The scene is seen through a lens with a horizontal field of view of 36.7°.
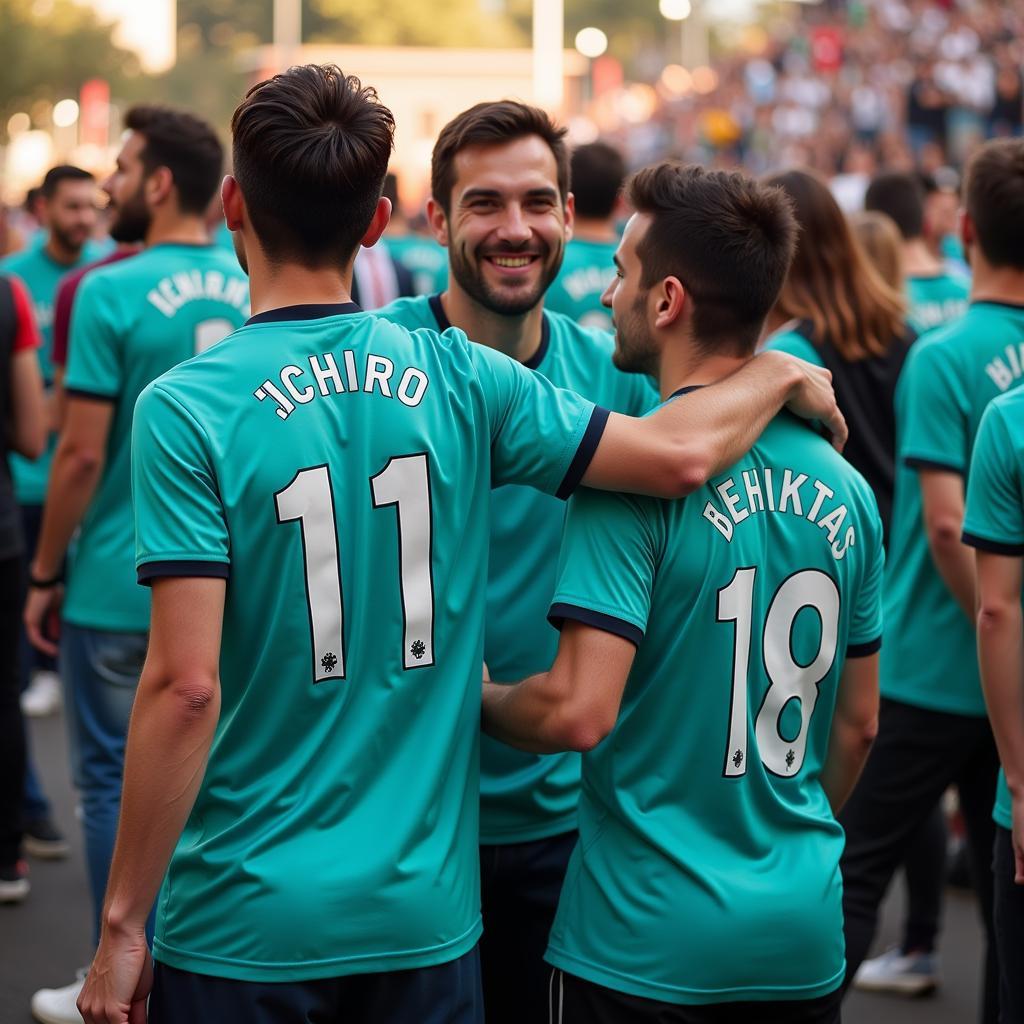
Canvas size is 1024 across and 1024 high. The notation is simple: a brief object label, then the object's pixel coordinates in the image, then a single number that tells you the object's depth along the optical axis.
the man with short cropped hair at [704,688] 2.46
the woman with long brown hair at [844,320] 4.70
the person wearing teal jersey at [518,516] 3.10
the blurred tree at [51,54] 44.81
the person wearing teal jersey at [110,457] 4.45
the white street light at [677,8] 44.08
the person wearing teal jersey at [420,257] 10.11
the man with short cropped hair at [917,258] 6.48
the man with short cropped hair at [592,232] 6.47
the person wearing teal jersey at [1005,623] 3.00
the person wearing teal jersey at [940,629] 3.89
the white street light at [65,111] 48.97
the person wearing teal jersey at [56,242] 8.07
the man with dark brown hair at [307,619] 2.29
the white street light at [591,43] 74.88
